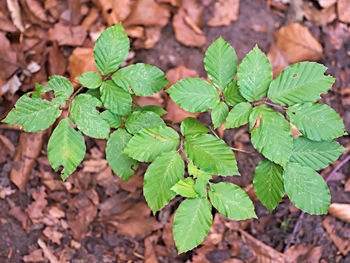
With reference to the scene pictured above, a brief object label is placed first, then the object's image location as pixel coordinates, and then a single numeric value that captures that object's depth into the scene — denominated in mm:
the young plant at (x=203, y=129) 1146
